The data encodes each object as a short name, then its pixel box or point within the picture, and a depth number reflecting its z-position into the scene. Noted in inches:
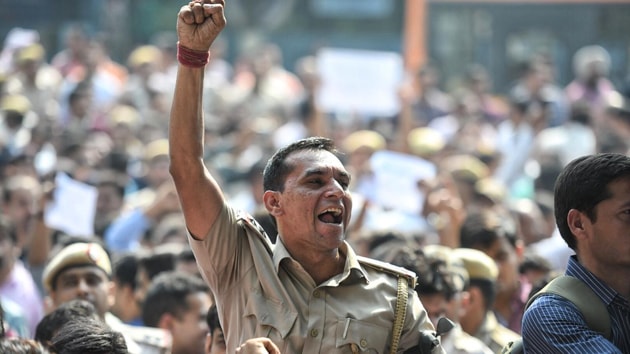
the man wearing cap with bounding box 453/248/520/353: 525.7
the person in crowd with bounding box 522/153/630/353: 311.4
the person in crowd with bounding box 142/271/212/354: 544.1
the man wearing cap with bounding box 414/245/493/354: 465.4
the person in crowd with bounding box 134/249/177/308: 624.7
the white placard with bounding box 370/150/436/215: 842.8
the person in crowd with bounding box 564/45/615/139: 1182.3
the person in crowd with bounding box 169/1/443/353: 344.5
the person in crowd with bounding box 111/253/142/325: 636.1
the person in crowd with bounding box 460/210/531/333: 590.2
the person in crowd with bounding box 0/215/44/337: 617.9
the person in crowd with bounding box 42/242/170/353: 533.0
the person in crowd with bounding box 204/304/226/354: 453.4
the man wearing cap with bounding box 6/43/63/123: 1180.5
